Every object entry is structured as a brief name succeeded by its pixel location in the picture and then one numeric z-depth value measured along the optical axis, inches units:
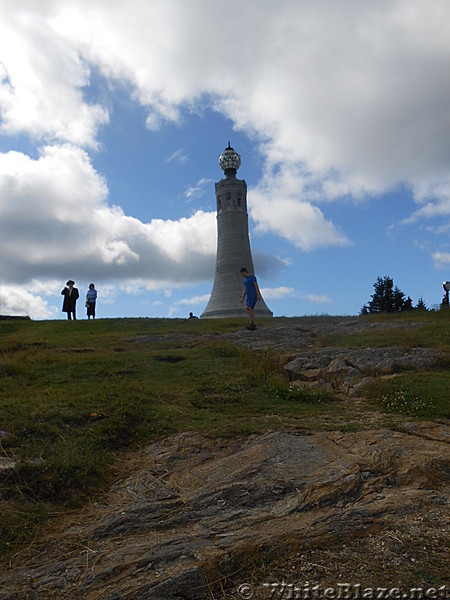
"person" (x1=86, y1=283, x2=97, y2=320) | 877.8
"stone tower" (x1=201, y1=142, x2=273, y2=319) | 1708.9
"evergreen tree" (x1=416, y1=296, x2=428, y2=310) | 1718.8
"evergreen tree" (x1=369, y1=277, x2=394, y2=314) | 1742.1
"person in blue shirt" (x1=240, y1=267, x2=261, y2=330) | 644.7
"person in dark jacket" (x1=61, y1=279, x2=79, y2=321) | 856.3
